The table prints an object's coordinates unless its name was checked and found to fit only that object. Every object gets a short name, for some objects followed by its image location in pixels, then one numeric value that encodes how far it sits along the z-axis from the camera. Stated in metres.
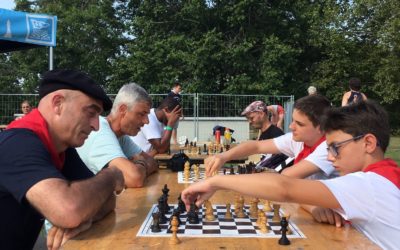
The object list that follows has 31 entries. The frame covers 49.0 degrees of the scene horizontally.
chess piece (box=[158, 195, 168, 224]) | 2.27
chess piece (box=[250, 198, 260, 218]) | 2.47
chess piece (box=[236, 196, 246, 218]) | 2.43
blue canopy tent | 5.02
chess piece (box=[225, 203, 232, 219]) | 2.39
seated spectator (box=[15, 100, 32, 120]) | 11.23
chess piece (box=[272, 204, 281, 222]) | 2.33
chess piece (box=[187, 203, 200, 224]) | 2.28
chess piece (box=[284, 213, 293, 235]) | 2.10
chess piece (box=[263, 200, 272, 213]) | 2.57
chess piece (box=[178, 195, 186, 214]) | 2.46
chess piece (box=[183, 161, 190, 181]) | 3.73
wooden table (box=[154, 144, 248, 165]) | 5.38
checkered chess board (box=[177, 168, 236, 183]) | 3.65
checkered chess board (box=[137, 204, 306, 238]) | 2.07
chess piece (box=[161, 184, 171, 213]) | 2.50
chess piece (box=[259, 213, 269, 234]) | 2.12
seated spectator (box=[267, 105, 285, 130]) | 9.12
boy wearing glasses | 1.75
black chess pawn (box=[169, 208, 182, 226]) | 2.22
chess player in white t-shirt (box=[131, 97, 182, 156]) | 6.09
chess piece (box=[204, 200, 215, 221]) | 2.32
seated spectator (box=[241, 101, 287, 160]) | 6.26
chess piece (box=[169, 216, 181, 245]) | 1.92
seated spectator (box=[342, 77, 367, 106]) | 8.98
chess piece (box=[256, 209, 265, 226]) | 2.22
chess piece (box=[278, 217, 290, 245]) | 1.93
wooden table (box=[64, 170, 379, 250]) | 1.90
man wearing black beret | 1.83
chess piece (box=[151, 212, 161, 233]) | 2.11
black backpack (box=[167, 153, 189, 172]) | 4.28
